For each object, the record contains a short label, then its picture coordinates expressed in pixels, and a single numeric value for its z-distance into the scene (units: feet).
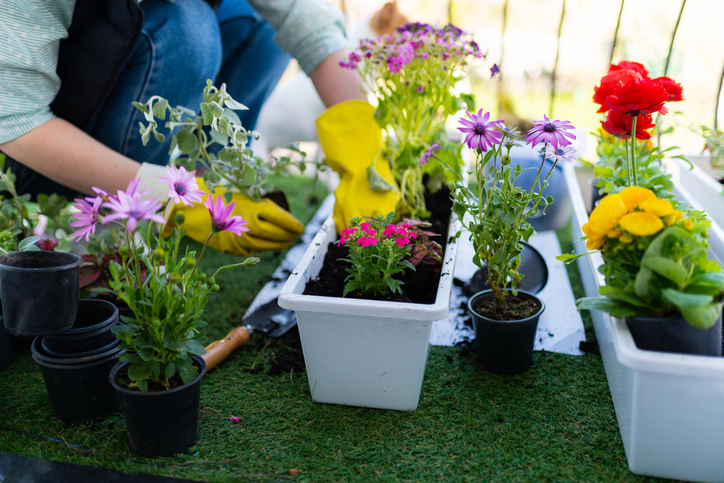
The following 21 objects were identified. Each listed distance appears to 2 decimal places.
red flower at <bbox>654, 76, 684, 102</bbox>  3.33
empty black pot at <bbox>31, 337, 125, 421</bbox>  3.03
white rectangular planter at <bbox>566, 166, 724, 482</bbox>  2.46
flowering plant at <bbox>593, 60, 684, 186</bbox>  3.00
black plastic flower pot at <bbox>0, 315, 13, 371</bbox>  3.69
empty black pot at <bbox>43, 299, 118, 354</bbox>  3.01
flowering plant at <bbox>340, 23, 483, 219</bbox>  4.25
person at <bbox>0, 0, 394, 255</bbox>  3.85
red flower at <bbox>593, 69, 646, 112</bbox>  3.21
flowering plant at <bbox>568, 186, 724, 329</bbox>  2.47
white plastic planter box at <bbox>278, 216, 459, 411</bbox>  2.96
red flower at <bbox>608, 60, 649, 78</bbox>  3.49
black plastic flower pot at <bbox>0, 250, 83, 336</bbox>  2.70
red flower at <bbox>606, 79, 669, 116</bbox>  2.98
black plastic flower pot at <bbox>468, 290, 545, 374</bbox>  3.39
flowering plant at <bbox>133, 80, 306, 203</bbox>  3.56
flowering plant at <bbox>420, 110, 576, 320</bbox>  3.11
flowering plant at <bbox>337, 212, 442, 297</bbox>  3.18
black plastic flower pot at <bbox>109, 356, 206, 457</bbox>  2.74
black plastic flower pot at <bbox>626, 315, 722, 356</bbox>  2.53
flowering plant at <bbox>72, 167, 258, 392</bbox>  2.68
